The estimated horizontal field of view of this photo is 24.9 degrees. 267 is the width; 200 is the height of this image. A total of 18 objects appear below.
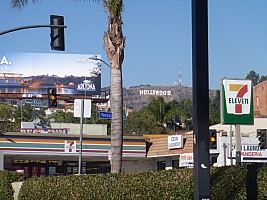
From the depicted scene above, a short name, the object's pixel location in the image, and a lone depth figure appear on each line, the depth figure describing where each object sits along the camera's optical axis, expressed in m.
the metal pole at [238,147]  25.17
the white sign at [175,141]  44.75
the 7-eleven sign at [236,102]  25.53
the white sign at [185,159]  40.95
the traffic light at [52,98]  33.69
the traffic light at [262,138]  26.84
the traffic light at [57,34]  24.20
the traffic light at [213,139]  26.08
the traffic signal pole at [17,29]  25.65
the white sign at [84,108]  26.52
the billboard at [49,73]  93.31
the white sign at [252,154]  46.50
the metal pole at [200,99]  10.00
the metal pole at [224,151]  41.84
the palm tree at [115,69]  18.28
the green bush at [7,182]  20.70
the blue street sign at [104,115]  37.00
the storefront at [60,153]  45.22
